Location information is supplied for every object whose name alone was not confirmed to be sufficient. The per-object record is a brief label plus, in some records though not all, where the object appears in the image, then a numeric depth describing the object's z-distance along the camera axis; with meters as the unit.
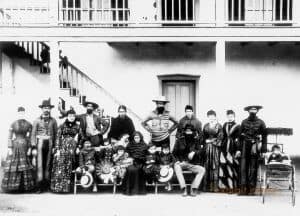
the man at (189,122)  12.03
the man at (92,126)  12.35
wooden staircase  15.54
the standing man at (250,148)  11.77
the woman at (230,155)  11.98
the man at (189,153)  11.81
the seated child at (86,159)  11.84
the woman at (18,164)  11.84
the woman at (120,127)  12.38
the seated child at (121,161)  11.90
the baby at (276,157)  11.21
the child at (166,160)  11.91
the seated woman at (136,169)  11.76
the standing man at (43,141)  11.96
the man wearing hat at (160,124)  12.26
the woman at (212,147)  12.05
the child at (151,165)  11.85
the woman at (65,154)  11.80
